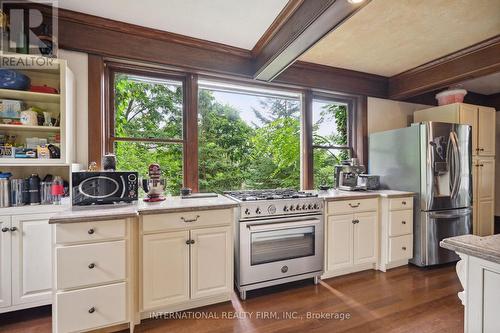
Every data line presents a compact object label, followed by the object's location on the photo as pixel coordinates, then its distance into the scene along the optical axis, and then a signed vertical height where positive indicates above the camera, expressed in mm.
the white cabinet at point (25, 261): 1747 -737
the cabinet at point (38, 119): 1815 +385
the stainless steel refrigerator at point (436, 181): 2705 -195
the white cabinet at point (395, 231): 2676 -777
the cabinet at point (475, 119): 3121 +631
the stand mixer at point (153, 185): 2117 -182
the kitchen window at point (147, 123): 2389 +456
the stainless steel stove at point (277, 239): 2102 -709
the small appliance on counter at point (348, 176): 2995 -146
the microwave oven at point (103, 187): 1879 -180
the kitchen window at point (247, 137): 2758 +357
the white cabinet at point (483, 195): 3250 -429
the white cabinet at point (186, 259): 1790 -761
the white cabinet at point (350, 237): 2467 -788
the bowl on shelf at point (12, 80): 1786 +671
